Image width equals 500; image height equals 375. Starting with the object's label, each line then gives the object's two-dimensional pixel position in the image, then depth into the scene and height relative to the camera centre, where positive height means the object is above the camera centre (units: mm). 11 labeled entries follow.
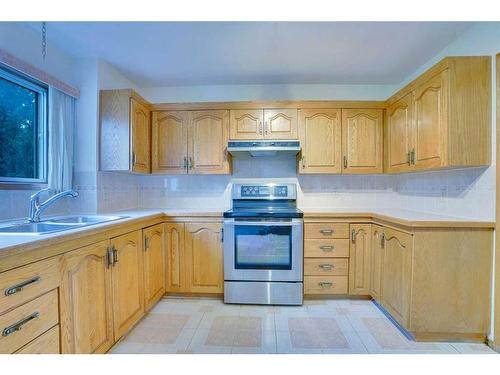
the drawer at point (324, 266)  2281 -756
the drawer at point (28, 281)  899 -393
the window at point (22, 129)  1636 +394
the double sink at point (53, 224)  1395 -257
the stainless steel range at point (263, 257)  2217 -661
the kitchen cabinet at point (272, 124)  2535 +621
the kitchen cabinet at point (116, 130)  2188 +480
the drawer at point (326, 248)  2275 -589
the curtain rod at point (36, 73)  1528 +773
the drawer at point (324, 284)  2281 -925
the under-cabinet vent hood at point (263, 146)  2379 +370
